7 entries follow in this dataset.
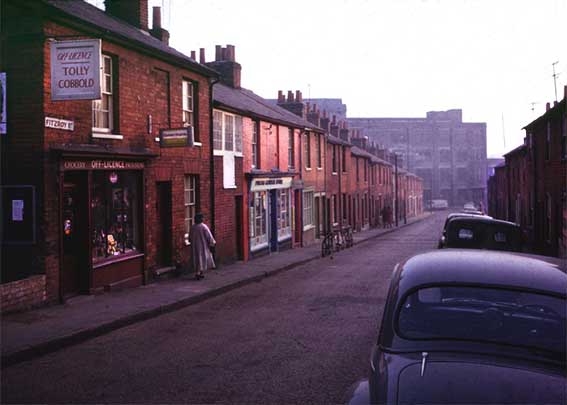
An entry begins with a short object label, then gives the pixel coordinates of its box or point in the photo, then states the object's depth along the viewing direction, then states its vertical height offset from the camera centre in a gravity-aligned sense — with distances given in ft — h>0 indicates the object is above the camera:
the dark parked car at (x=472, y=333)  12.05 -3.07
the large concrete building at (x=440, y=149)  341.00 +31.02
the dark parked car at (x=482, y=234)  42.68 -2.29
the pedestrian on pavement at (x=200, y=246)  55.52 -3.71
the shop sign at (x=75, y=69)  37.78 +8.62
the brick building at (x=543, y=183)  71.13 +2.87
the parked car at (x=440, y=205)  331.98 -1.12
